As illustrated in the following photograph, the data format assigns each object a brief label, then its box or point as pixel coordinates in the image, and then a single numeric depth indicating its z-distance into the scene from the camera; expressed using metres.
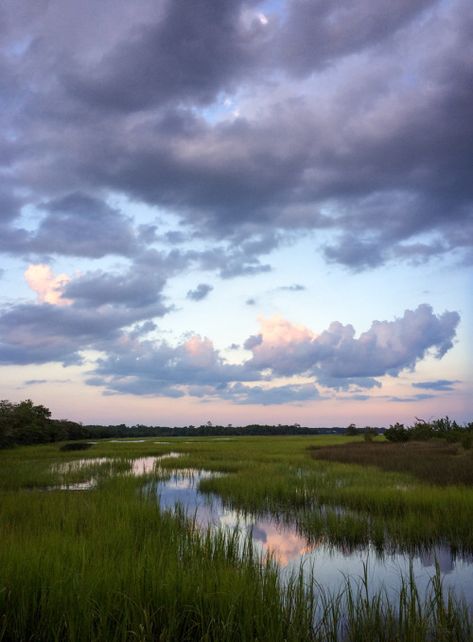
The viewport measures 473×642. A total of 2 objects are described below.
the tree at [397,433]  46.24
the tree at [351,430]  75.69
